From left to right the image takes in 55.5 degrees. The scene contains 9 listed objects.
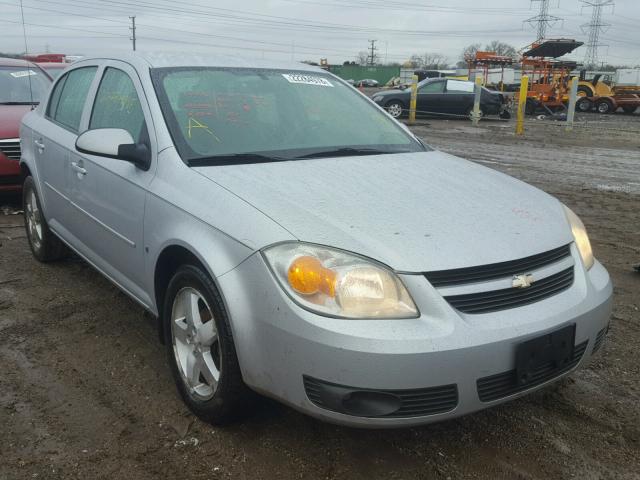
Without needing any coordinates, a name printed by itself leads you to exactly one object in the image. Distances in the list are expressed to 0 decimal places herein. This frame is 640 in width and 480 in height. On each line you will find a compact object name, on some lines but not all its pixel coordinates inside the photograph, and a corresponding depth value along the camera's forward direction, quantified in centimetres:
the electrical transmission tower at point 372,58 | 11351
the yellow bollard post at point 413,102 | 2070
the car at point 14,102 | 649
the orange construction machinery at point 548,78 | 2592
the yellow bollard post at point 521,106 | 1706
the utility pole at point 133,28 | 6742
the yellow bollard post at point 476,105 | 2009
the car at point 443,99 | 2208
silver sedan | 210
